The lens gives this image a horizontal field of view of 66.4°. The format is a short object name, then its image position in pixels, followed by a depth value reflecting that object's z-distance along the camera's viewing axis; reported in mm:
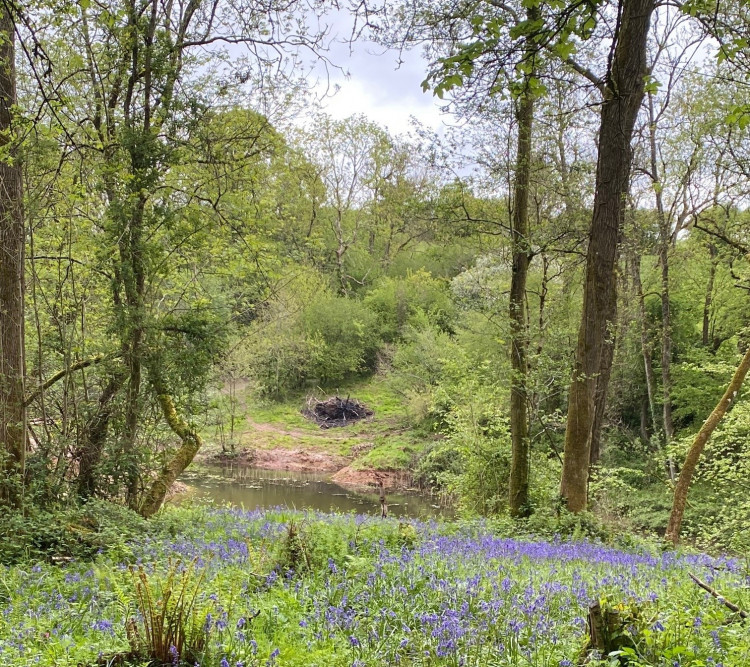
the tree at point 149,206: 8164
